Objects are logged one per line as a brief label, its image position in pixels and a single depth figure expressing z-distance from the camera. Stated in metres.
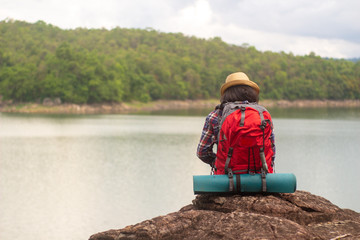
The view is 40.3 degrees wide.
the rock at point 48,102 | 65.81
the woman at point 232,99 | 3.31
